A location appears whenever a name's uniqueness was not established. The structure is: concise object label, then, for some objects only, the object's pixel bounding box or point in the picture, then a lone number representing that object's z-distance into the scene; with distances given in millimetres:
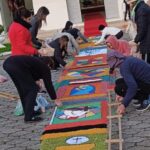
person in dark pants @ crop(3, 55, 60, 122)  6512
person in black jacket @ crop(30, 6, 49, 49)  8977
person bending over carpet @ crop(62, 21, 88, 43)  12472
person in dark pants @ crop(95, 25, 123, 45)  11706
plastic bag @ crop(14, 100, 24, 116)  7113
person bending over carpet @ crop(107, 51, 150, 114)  6070
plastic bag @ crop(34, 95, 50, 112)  7023
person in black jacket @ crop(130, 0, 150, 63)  7586
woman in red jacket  6562
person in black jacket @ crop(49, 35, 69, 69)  9852
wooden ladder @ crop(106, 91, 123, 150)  4995
